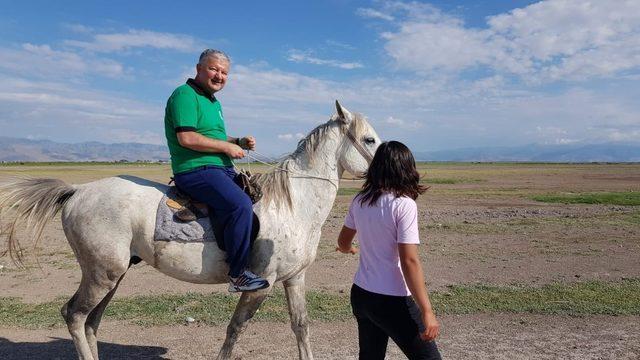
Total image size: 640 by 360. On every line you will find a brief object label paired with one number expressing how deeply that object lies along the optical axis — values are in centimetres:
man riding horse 411
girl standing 305
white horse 427
